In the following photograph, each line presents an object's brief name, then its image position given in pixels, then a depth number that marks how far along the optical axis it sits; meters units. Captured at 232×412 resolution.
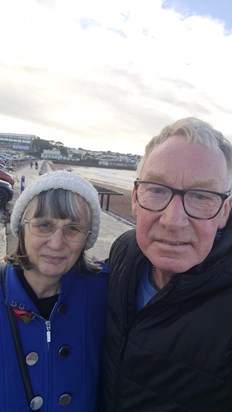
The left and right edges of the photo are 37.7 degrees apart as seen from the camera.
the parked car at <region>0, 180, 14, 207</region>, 12.63
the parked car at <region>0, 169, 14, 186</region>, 14.32
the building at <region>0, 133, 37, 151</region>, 150.00
